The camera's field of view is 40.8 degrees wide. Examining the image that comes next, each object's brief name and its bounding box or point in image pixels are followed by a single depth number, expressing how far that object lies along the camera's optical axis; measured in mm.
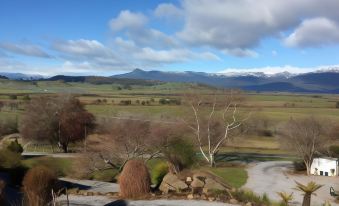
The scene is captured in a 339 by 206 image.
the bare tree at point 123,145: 46406
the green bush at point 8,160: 31373
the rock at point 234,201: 22094
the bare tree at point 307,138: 56656
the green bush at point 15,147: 48475
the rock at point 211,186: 23734
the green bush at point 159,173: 28661
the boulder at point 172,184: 24469
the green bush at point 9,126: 74875
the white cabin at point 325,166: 54597
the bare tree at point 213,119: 59312
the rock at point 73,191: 25069
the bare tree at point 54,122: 62094
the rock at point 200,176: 24500
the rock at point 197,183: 24078
